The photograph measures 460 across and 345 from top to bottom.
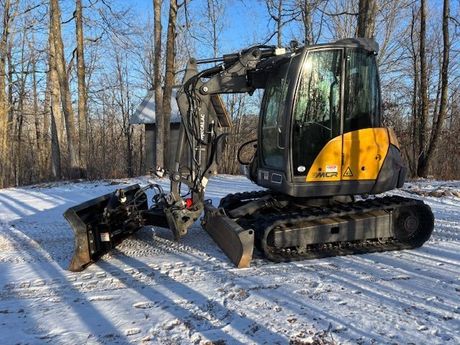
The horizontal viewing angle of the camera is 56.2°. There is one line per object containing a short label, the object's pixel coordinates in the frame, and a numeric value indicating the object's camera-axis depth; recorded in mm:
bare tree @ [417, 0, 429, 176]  16562
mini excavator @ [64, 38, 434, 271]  5305
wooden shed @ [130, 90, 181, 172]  19750
